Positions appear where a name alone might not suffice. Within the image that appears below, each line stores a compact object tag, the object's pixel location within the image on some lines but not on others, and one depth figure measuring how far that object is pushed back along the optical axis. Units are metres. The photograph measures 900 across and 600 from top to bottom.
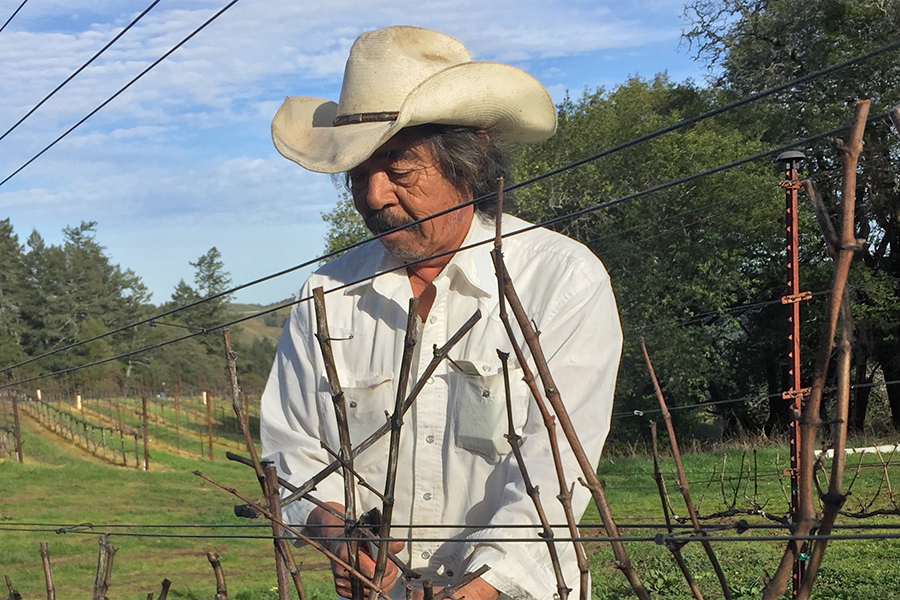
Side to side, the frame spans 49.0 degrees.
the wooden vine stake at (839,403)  0.72
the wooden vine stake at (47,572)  2.40
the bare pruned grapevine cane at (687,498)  1.07
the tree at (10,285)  69.31
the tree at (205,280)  84.56
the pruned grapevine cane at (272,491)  1.33
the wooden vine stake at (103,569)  2.04
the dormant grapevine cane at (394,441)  1.25
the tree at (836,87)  21.53
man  2.15
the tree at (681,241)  23.62
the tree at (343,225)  29.61
